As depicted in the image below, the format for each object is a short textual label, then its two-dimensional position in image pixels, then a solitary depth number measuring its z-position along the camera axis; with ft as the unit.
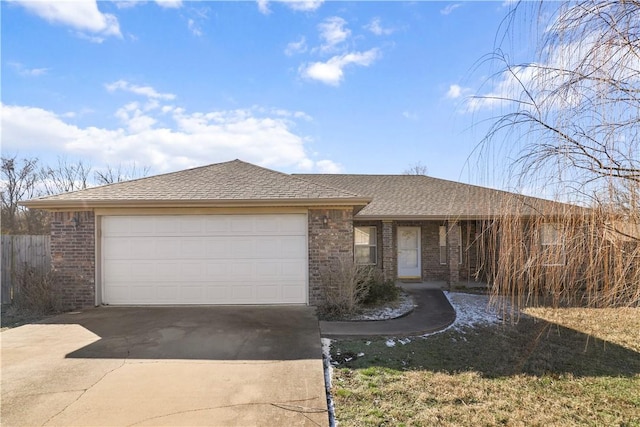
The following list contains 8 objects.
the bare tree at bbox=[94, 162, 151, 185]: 84.87
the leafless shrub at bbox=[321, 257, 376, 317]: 26.40
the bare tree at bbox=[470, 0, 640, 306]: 8.50
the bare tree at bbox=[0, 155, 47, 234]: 69.05
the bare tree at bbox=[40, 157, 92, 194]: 79.56
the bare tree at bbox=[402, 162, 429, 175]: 105.06
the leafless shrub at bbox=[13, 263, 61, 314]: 28.07
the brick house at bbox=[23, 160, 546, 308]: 28.94
